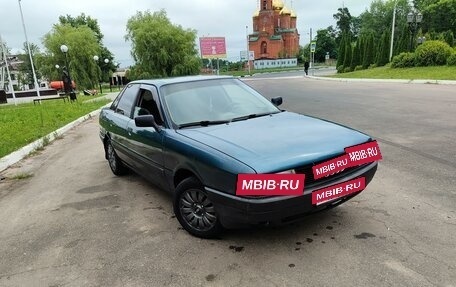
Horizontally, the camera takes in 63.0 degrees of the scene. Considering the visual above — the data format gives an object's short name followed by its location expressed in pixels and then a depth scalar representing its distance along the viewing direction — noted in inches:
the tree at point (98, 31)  2854.3
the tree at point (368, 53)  1411.2
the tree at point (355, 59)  1464.1
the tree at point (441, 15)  2603.3
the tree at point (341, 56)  1553.0
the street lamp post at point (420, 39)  1419.3
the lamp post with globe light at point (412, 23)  1121.1
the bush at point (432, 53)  993.5
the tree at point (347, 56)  1495.1
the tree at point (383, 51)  1350.9
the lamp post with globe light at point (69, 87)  873.5
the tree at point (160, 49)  1918.1
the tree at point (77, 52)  1856.5
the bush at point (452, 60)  935.0
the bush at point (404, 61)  1077.0
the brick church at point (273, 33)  3444.9
